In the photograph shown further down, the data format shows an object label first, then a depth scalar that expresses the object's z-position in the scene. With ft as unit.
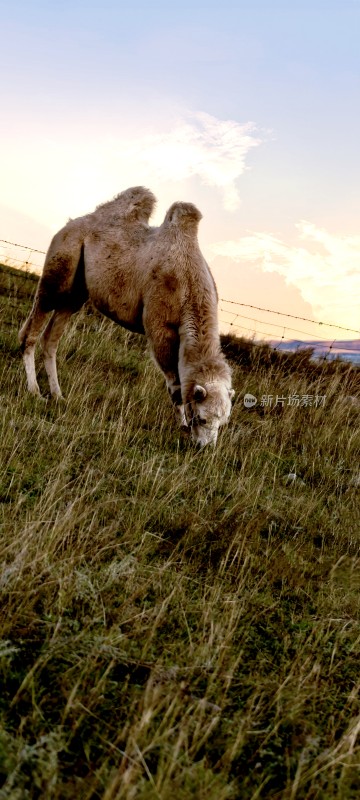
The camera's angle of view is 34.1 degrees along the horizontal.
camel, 21.90
